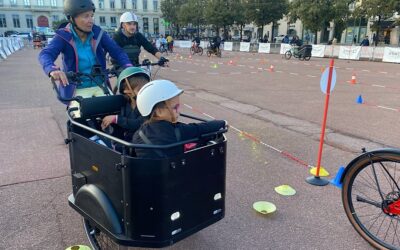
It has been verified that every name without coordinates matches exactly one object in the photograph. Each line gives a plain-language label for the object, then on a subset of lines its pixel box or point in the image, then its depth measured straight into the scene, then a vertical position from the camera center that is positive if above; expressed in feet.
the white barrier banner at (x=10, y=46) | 92.07 -4.44
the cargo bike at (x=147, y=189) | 6.62 -3.18
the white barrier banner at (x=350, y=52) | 80.28 -4.45
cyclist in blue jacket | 10.53 -0.57
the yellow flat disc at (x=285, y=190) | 12.22 -5.42
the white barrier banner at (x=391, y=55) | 71.36 -4.31
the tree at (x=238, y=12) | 145.69 +7.94
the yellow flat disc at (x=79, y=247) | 8.91 -5.39
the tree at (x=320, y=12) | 102.32 +5.86
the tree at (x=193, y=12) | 179.01 +9.39
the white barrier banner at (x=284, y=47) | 99.50 -4.21
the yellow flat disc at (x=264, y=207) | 10.89 -5.38
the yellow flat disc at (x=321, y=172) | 13.67 -5.34
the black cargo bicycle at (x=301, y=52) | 77.30 -4.43
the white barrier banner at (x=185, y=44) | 146.30 -5.39
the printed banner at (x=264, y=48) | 107.86 -4.81
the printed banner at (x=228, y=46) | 124.32 -5.07
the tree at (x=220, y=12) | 146.84 +7.86
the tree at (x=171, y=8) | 213.46 +13.39
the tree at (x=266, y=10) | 131.95 +8.04
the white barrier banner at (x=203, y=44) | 138.46 -5.00
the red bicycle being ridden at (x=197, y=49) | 97.91 -4.91
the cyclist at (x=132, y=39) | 17.45 -0.45
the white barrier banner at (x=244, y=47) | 116.67 -5.00
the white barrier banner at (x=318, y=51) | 89.07 -4.57
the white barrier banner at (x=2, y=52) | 71.00 -4.80
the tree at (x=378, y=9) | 86.58 +6.16
